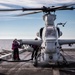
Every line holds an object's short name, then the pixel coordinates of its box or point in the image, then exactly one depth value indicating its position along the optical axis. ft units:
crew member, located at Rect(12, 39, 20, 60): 41.43
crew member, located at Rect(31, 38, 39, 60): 41.43
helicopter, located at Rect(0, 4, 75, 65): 30.42
